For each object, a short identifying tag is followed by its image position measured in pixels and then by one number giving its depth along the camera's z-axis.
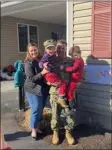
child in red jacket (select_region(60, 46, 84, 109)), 2.47
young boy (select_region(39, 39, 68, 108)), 2.38
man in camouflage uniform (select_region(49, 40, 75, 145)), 2.45
